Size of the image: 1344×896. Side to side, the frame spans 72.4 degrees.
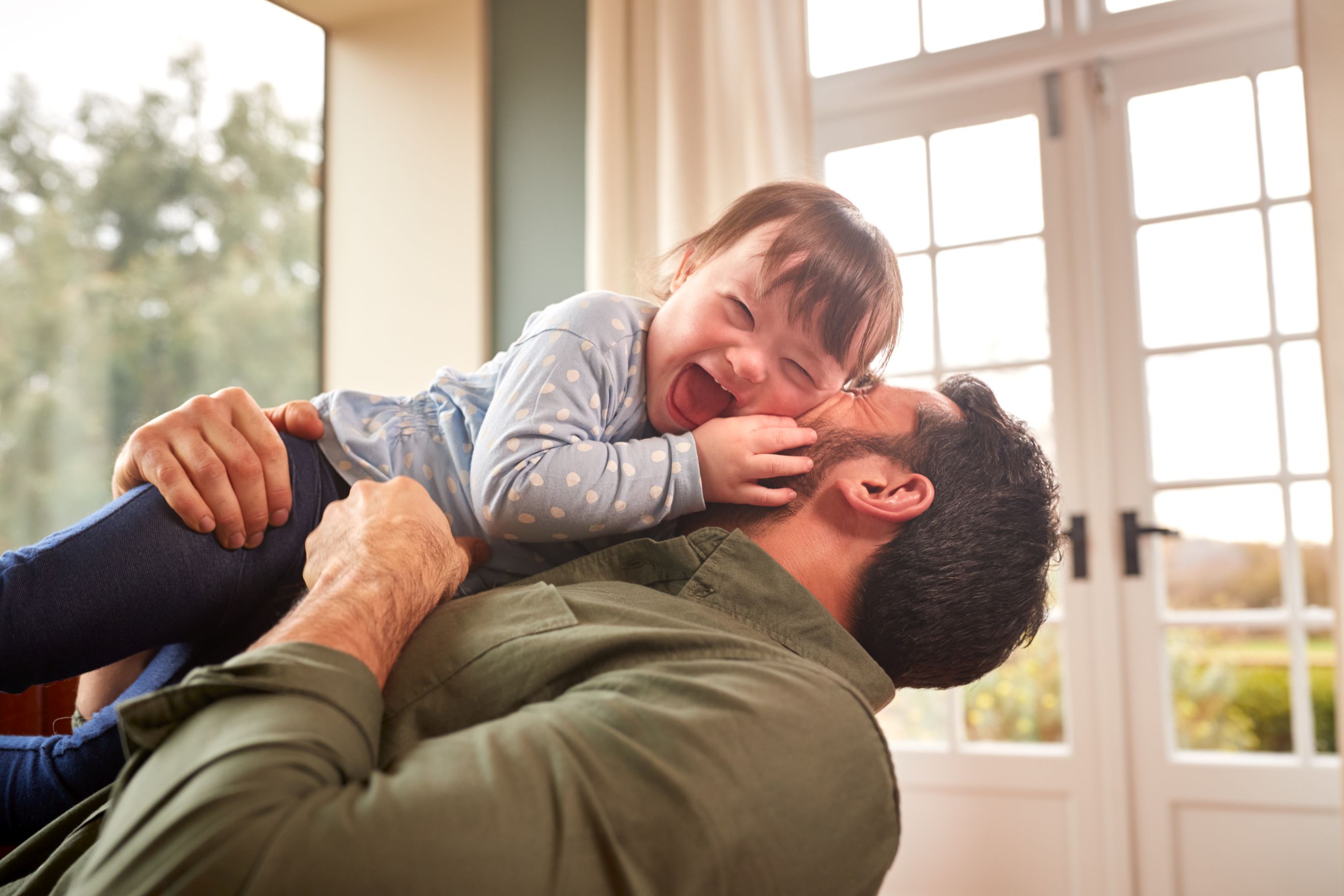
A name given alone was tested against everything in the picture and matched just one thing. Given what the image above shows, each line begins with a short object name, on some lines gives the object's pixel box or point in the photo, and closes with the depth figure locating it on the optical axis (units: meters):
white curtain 2.91
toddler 0.98
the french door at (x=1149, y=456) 2.69
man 0.58
